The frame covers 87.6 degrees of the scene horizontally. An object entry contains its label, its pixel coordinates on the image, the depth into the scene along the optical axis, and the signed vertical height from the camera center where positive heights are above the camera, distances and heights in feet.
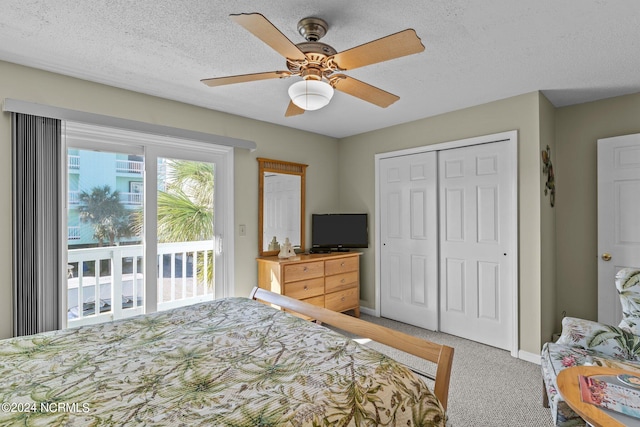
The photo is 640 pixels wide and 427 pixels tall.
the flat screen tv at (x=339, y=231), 14.14 -0.73
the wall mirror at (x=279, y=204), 12.61 +0.39
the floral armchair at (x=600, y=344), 6.17 -2.67
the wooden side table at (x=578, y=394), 4.12 -2.57
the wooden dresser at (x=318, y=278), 11.52 -2.36
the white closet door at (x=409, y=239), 12.28 -1.00
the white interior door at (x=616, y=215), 9.53 -0.08
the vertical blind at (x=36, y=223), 7.72 -0.19
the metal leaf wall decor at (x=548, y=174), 10.03 +1.21
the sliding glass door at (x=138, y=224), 9.09 -0.29
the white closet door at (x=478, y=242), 10.39 -0.97
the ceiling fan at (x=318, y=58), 4.72 +2.54
